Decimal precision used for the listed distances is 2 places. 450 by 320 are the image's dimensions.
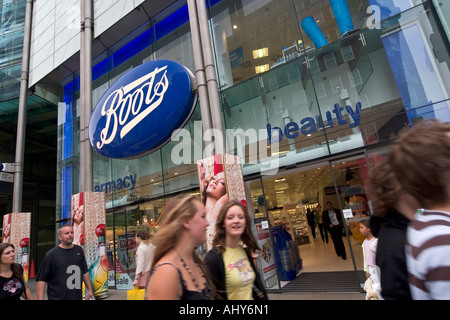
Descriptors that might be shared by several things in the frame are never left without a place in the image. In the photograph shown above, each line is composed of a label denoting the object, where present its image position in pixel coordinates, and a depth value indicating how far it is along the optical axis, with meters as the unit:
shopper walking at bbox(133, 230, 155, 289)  4.62
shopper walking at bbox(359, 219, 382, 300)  3.00
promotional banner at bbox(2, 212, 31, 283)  9.34
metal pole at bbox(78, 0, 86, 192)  7.71
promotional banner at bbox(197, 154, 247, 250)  4.86
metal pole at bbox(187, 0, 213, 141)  5.53
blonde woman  1.18
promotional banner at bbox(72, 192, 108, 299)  6.95
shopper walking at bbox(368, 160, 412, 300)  1.28
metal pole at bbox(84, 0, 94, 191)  7.63
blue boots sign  5.39
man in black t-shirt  3.38
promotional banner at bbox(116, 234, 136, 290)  9.16
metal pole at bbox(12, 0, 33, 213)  9.99
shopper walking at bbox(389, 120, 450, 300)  0.88
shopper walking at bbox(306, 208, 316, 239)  13.98
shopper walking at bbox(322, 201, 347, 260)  8.35
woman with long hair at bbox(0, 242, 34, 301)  3.04
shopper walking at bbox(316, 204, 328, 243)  12.37
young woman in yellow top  1.89
